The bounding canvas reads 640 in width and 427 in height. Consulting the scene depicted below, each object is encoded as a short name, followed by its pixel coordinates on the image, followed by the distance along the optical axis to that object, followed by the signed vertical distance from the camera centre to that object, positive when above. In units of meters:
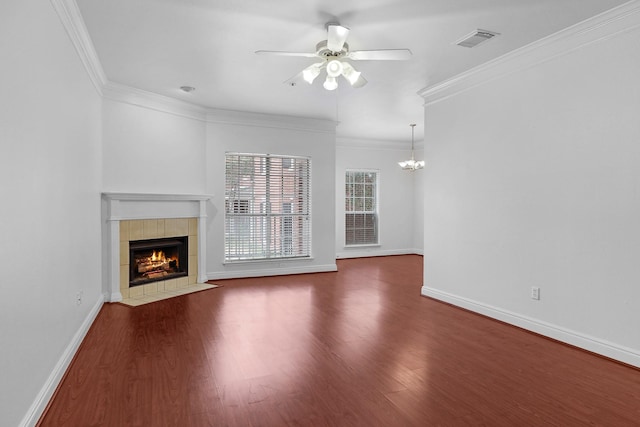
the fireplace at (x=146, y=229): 4.96 -0.24
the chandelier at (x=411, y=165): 8.29 +1.03
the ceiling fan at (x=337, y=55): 3.10 +1.37
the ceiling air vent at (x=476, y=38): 3.46 +1.64
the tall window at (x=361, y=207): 9.39 +0.12
